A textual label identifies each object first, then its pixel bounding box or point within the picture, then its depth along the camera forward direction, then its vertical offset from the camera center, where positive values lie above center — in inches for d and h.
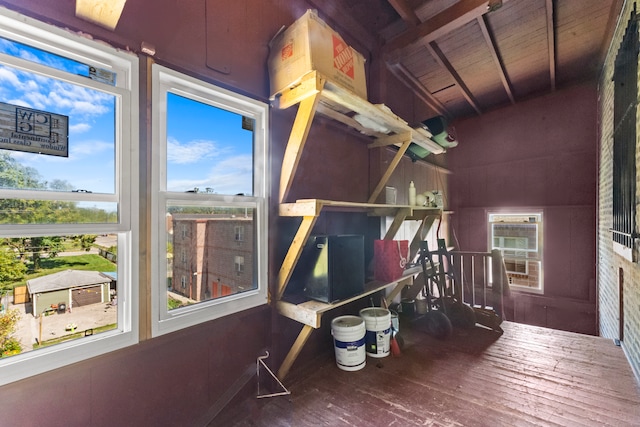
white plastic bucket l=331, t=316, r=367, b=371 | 89.2 -41.7
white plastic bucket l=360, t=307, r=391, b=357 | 96.5 -40.8
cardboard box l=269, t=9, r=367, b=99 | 68.6 +40.0
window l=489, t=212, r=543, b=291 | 195.6 -21.9
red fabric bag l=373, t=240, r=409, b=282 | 103.4 -16.9
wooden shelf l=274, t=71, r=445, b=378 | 71.5 +19.7
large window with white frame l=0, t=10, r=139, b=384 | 44.8 +2.9
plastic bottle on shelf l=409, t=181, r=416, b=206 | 134.3 +8.2
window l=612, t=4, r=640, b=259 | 89.4 +26.1
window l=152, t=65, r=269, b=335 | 60.6 +3.5
